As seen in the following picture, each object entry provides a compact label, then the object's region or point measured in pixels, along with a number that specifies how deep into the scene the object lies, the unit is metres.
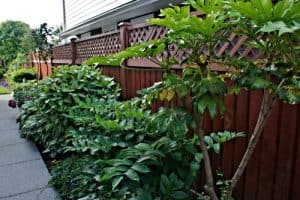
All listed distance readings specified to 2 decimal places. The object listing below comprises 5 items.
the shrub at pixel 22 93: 7.06
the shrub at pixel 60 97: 3.91
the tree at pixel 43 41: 9.77
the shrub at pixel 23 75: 11.57
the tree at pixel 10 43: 22.17
